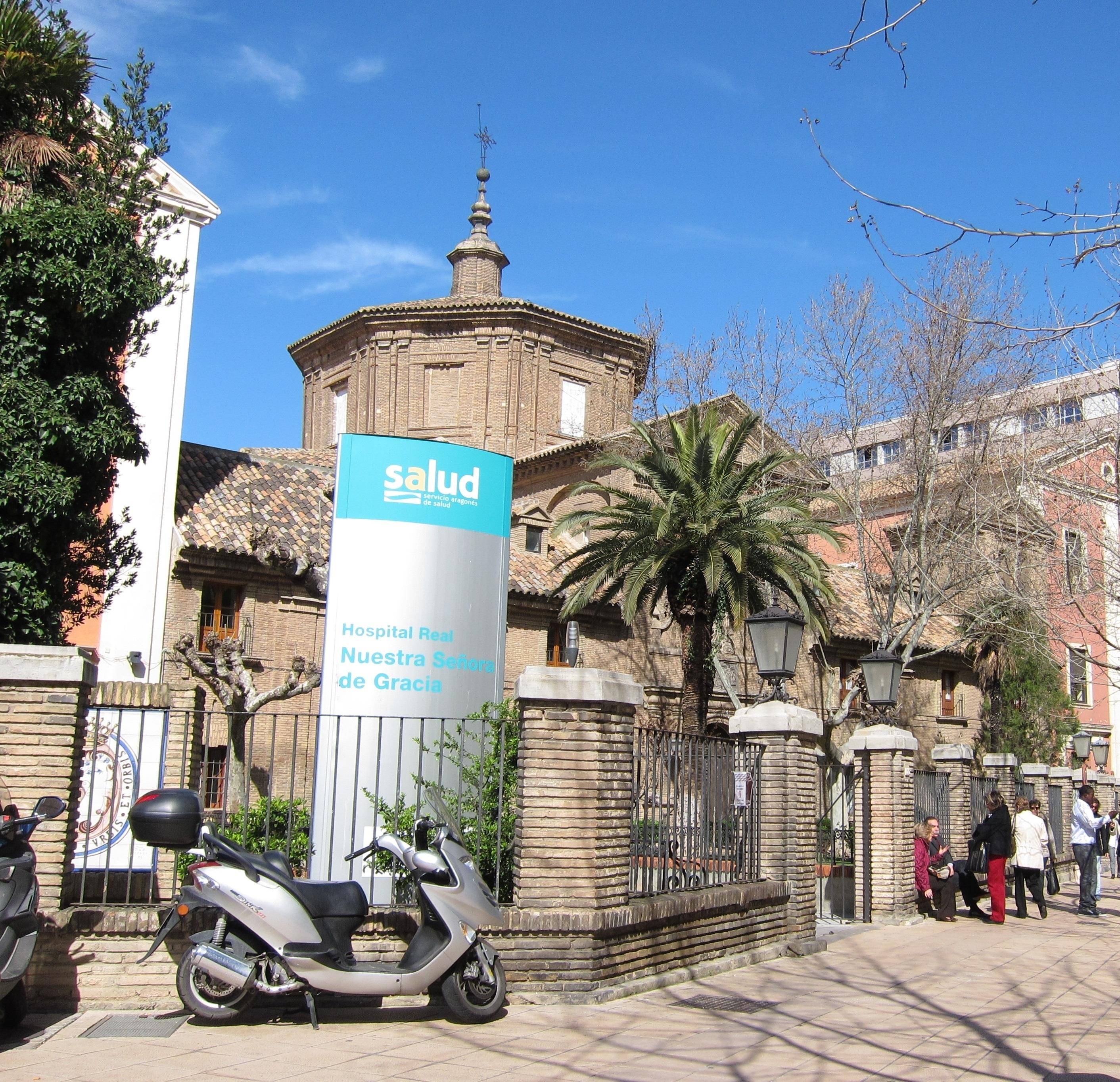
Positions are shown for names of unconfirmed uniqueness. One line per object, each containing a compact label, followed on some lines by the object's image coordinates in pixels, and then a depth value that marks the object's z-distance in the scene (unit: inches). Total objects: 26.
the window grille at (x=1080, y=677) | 732.0
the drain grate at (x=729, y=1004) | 314.2
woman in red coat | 584.1
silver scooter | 260.4
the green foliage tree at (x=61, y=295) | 550.6
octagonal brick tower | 1473.9
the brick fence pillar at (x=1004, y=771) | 789.2
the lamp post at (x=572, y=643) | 954.8
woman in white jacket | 614.2
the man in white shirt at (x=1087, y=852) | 624.7
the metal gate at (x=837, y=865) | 582.2
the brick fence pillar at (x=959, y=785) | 688.4
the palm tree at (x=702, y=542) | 866.1
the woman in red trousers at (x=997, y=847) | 575.8
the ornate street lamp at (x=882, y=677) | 544.7
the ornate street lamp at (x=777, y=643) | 440.5
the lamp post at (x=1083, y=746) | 1010.1
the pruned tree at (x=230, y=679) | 833.5
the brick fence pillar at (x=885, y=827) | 558.6
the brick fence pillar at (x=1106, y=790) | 1085.1
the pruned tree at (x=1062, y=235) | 204.7
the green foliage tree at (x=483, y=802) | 315.6
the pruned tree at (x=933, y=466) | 1013.8
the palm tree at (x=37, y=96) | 568.4
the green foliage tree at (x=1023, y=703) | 1381.6
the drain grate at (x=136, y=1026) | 258.2
